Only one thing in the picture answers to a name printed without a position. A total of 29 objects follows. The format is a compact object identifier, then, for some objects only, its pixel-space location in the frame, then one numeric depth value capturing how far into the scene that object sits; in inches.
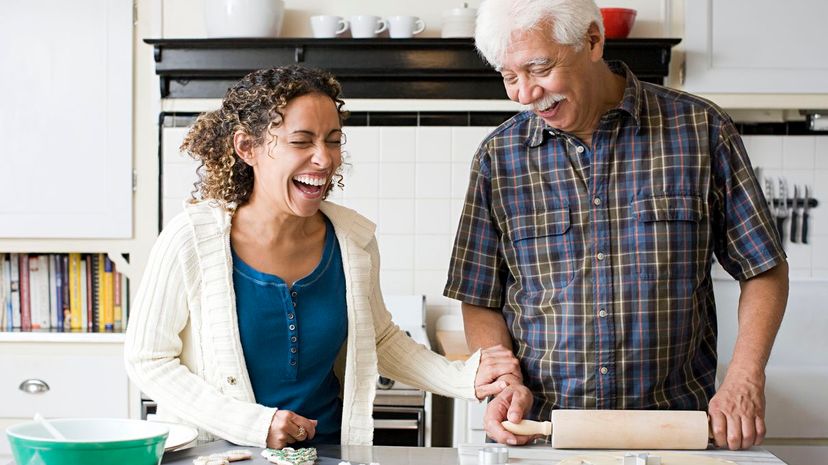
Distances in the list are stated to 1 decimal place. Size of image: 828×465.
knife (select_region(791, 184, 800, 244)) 136.5
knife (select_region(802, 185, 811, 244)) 136.6
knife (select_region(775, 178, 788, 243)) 136.7
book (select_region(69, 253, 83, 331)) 143.6
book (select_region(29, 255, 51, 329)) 143.6
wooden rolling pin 57.7
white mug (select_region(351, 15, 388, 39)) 130.4
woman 59.4
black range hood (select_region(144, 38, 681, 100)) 130.1
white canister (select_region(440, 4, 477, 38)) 131.0
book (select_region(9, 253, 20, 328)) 143.3
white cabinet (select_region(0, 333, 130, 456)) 133.5
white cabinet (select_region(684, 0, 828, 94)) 130.7
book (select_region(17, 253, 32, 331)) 143.6
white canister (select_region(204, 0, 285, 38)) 129.3
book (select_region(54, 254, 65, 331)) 143.4
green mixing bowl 42.2
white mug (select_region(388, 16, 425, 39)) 130.6
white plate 54.9
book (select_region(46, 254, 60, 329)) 143.6
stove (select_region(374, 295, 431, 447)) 116.3
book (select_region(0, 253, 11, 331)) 143.1
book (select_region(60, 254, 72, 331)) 143.2
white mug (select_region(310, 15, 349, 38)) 130.6
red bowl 129.3
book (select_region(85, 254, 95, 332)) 143.5
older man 65.6
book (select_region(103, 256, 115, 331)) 143.5
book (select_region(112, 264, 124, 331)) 143.6
